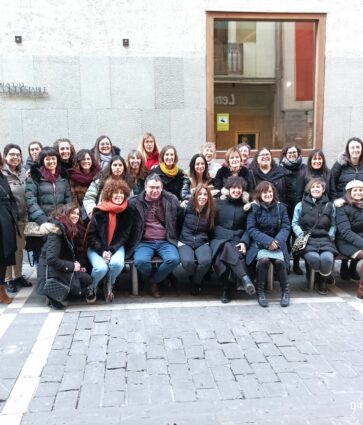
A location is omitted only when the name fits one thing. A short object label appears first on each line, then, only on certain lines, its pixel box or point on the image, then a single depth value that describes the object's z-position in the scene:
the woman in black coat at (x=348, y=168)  5.70
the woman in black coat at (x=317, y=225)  5.27
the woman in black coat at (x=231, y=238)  5.05
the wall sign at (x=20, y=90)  7.32
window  7.88
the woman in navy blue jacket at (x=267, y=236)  5.04
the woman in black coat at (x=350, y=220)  5.32
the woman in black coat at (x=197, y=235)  5.12
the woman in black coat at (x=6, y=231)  4.99
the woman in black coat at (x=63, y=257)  4.77
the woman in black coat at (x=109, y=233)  5.04
